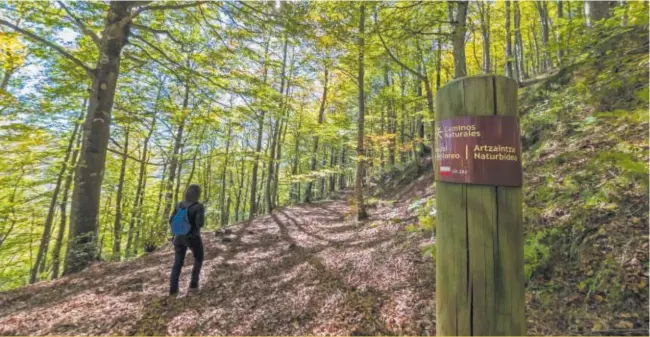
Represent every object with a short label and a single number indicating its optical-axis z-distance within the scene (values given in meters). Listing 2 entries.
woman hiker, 4.20
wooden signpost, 1.29
